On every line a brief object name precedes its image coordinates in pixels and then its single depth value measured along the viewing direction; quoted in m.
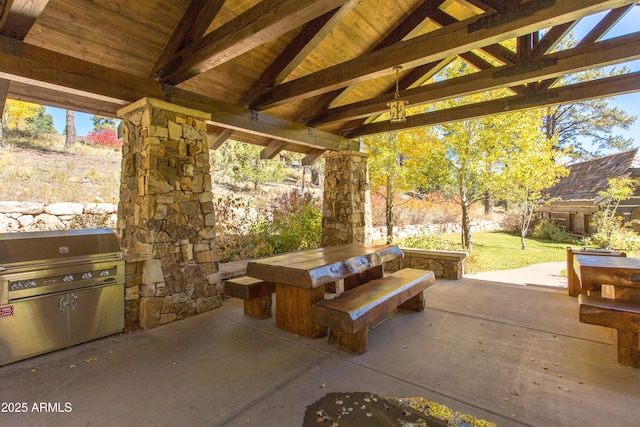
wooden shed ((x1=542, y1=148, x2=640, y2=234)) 8.46
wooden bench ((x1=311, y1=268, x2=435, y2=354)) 2.49
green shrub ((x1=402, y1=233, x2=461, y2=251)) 6.73
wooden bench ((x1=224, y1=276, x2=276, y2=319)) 3.34
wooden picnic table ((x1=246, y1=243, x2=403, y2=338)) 2.80
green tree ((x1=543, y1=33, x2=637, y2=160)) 15.77
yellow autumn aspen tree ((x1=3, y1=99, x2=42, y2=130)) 10.61
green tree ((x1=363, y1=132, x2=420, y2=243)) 7.90
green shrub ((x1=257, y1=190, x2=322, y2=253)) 6.22
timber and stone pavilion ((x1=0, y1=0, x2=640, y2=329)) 2.67
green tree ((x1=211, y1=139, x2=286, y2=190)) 11.15
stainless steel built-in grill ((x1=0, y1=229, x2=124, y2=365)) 2.53
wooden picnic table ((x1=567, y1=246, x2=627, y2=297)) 4.20
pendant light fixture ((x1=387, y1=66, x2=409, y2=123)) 3.51
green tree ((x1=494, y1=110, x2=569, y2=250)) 7.25
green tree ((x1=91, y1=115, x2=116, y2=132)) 14.41
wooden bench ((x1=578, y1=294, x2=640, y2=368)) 2.37
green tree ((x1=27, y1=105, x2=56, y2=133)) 12.25
